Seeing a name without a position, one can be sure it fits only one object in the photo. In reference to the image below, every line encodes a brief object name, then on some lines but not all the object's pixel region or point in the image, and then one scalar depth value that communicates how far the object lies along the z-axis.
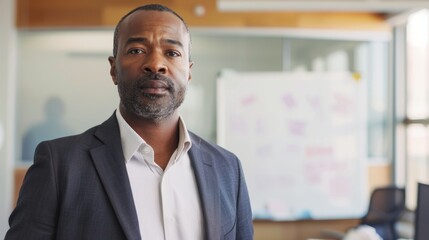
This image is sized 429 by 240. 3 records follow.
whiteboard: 3.59
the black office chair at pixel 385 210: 3.24
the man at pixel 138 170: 0.86
